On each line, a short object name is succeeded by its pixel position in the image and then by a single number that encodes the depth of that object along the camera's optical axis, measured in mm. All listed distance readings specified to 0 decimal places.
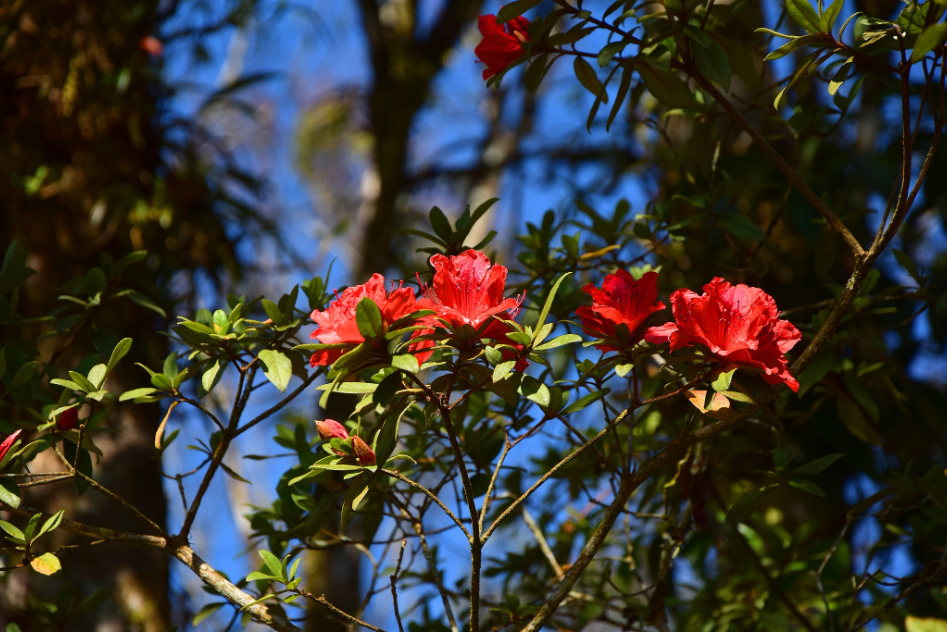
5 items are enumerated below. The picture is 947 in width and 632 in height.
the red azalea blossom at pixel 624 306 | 1840
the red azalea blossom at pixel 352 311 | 1807
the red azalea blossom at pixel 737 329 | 1818
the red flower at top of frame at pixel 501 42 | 1941
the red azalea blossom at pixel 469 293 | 1822
